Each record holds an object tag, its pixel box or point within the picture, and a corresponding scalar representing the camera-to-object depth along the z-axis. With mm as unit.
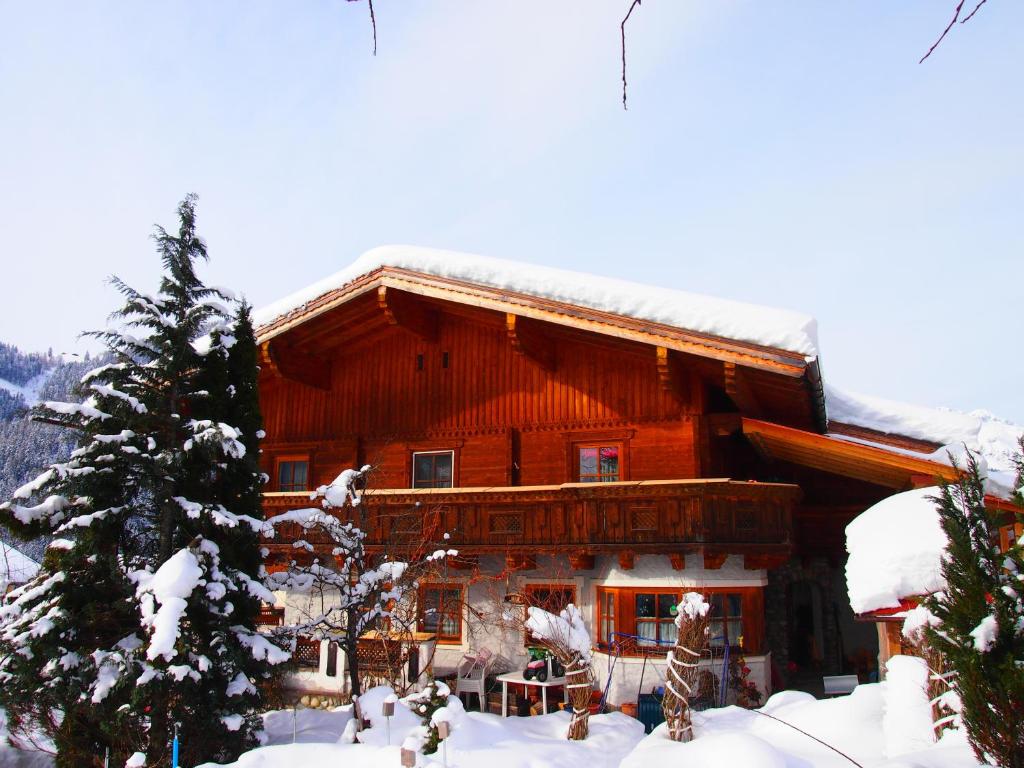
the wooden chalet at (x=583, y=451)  13531
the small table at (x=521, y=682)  12414
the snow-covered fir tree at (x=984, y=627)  4542
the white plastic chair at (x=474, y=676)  13898
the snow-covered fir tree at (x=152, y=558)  9047
